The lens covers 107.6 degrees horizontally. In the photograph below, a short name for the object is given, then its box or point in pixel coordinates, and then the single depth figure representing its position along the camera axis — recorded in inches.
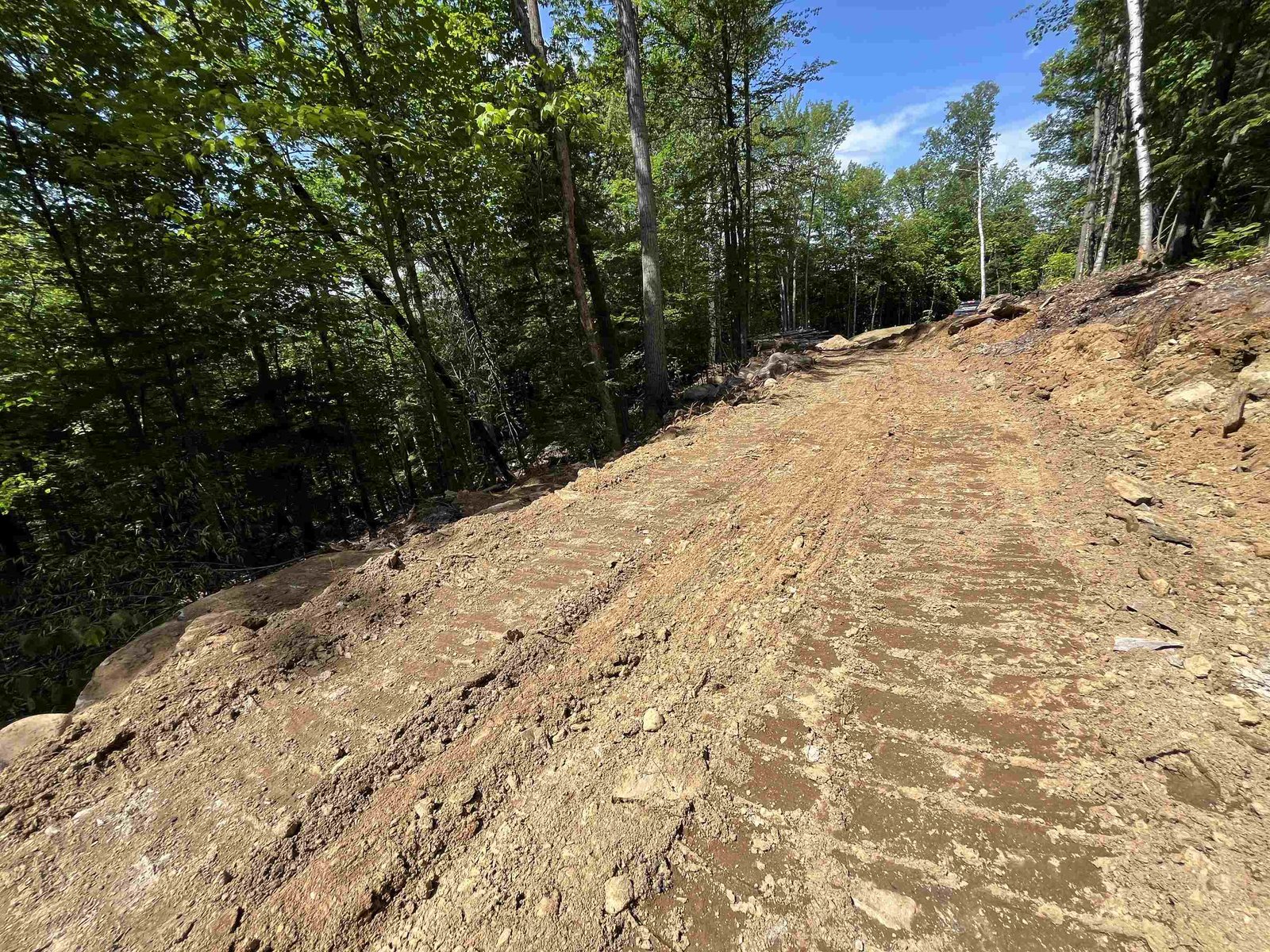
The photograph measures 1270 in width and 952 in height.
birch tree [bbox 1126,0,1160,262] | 310.7
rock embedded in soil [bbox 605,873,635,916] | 56.5
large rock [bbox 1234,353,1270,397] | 132.2
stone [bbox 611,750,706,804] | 69.4
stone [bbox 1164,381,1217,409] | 146.6
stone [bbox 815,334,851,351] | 595.8
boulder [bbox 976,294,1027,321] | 403.9
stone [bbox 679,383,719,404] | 354.3
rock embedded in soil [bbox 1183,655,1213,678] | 74.2
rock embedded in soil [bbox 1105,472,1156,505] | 122.8
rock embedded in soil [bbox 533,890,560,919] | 56.5
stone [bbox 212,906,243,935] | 56.4
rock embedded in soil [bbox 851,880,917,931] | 52.1
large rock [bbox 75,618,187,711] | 95.3
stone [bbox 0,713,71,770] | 82.3
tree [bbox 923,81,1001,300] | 1144.8
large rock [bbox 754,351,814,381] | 374.9
